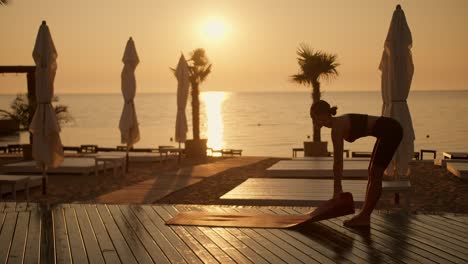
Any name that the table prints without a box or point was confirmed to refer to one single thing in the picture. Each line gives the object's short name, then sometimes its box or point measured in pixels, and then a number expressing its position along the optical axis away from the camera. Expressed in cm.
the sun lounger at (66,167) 1447
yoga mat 652
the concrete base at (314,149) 2017
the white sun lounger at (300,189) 895
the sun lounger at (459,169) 1294
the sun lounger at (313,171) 1320
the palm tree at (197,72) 2408
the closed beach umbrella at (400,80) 941
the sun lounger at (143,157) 1770
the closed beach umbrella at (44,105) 1044
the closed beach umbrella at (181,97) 1762
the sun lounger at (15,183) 1073
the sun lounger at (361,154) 1837
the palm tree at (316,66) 2228
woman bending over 617
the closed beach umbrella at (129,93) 1474
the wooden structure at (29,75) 2097
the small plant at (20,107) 3566
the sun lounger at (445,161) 1535
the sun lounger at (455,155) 1727
